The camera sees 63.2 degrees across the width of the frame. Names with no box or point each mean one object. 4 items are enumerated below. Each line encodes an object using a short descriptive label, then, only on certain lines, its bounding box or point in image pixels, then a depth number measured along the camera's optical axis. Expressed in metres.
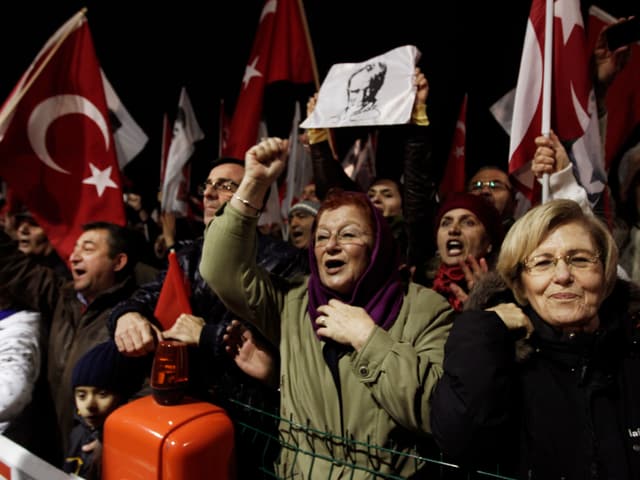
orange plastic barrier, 1.35
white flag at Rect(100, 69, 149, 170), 4.34
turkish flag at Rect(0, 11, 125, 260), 3.48
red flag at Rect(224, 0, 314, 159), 4.38
